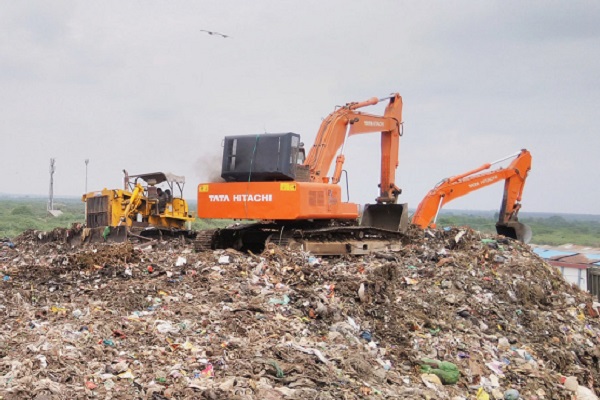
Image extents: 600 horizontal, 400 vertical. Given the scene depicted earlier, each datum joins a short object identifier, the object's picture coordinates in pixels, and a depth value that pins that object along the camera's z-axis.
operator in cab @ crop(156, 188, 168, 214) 15.26
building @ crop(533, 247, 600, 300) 13.72
